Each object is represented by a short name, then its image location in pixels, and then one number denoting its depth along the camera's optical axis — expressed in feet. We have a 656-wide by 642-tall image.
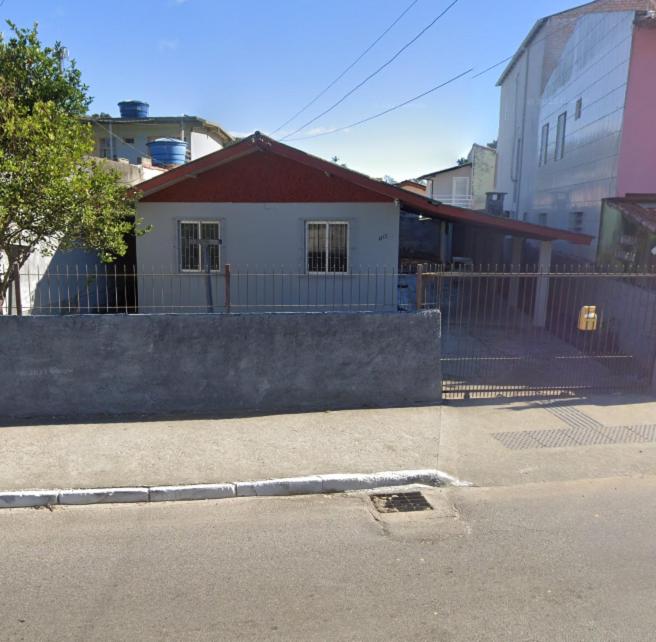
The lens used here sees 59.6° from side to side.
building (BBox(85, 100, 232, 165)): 72.95
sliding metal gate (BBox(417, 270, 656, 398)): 26.76
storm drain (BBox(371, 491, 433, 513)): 16.34
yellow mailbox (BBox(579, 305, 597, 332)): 26.08
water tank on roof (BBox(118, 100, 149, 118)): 74.69
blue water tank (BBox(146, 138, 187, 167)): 57.67
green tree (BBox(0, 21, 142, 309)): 21.27
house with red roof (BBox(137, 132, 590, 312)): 39.60
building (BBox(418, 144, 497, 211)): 108.37
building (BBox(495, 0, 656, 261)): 41.83
